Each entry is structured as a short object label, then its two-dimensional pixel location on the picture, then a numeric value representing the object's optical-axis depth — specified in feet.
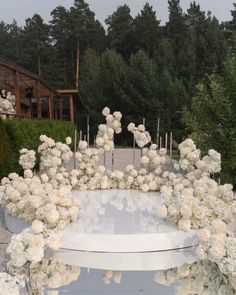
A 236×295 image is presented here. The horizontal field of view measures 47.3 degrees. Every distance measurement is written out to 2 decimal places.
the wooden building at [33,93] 26.50
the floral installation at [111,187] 7.60
